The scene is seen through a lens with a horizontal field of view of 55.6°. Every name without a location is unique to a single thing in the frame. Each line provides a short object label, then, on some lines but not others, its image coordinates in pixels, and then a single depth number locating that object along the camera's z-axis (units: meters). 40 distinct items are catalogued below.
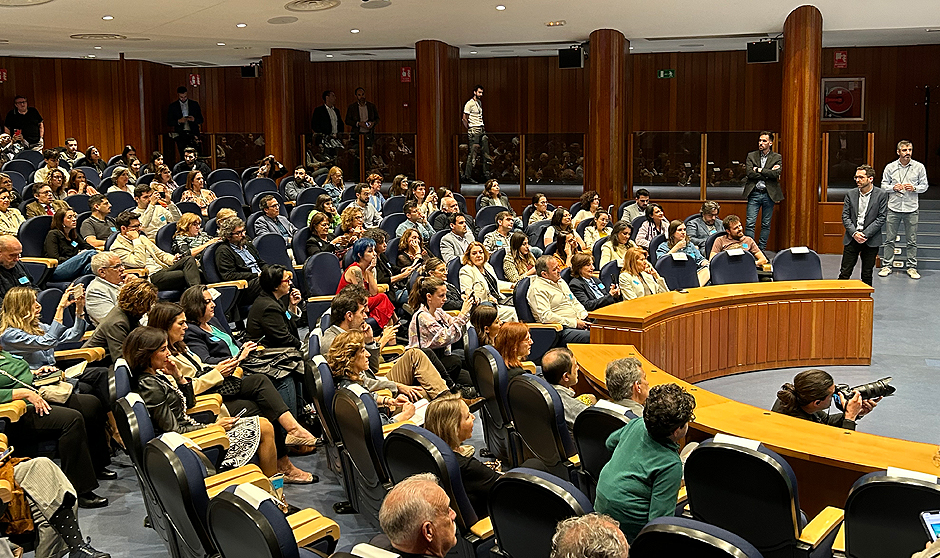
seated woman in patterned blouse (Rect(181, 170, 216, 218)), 10.76
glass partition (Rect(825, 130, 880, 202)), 12.85
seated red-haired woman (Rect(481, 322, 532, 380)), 5.01
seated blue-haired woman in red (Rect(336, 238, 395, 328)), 6.69
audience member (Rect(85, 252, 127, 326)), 5.90
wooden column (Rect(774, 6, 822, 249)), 12.42
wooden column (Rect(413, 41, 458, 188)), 15.11
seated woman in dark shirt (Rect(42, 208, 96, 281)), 7.69
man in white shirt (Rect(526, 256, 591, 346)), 6.98
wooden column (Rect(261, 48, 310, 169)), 16.34
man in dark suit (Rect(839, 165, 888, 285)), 9.45
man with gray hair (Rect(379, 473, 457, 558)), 2.65
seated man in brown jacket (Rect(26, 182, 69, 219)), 9.02
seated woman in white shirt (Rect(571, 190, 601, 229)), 11.54
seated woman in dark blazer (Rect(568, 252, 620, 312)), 7.41
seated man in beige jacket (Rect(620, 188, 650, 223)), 11.73
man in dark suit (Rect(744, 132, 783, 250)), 12.51
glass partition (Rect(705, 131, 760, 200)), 13.67
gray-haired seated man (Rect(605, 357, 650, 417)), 4.19
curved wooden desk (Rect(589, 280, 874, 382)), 7.23
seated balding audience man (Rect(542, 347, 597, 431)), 4.57
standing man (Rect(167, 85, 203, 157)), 17.70
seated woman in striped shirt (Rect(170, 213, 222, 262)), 8.15
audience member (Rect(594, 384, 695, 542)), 3.19
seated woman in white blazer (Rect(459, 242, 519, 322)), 7.45
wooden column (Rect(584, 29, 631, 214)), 13.97
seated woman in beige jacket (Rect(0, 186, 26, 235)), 8.52
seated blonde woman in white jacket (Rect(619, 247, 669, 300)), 7.54
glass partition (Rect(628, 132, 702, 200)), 13.94
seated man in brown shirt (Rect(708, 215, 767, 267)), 8.89
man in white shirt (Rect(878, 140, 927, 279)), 11.28
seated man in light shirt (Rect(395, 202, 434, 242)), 9.55
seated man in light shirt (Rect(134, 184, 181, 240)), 9.36
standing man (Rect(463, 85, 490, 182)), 14.91
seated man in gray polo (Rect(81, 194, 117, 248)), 8.59
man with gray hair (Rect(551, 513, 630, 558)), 2.25
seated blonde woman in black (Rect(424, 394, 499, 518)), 3.62
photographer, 4.39
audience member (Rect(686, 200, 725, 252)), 10.14
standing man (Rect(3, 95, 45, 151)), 16.42
